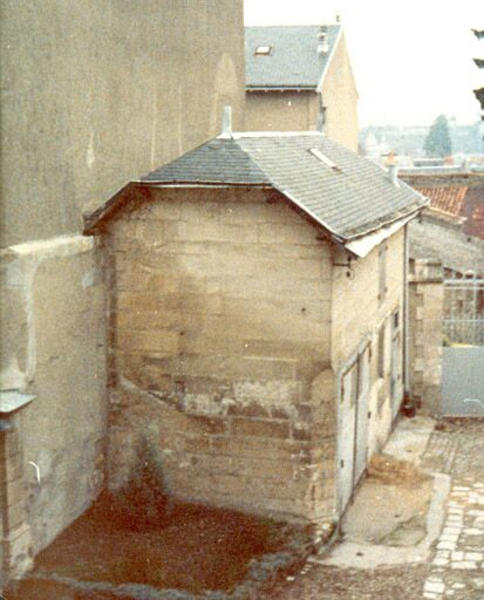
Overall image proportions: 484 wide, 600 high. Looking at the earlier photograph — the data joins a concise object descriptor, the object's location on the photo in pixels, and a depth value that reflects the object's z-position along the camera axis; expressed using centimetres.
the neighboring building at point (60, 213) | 1005
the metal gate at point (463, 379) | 1980
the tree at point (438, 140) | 10731
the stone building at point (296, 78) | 3023
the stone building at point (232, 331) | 1182
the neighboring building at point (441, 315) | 1944
